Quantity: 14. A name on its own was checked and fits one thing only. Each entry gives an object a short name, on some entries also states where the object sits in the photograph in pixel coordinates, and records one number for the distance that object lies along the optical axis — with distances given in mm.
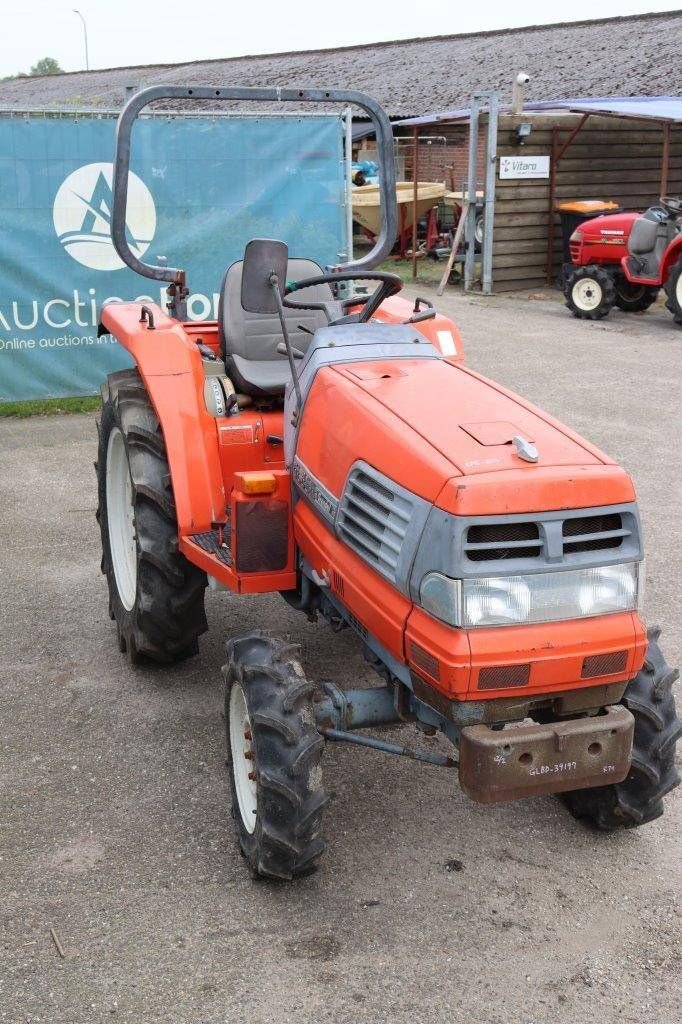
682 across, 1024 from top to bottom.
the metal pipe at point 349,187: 8134
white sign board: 14016
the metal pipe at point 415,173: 15820
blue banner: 7773
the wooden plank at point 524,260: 14591
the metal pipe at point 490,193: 13312
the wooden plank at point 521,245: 14500
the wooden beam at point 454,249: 14569
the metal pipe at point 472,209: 13297
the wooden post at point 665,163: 13848
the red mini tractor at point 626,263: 11656
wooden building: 14234
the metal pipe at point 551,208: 14391
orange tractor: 2457
